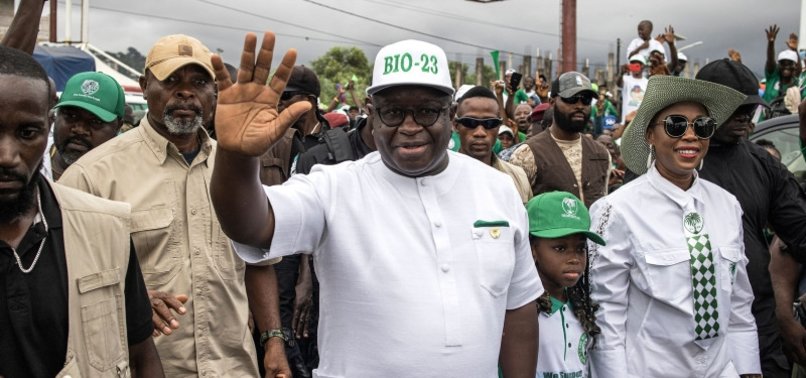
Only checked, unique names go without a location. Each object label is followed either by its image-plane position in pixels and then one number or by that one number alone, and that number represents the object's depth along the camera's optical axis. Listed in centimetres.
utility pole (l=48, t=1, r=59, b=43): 3222
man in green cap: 473
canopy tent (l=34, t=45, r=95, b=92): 1925
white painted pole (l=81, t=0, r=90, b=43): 3141
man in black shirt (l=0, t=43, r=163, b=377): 226
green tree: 4384
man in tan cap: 340
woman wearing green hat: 376
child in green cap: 388
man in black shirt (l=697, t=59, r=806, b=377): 440
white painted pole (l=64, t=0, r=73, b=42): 3166
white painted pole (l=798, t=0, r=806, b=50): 1235
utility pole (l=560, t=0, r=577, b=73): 1877
